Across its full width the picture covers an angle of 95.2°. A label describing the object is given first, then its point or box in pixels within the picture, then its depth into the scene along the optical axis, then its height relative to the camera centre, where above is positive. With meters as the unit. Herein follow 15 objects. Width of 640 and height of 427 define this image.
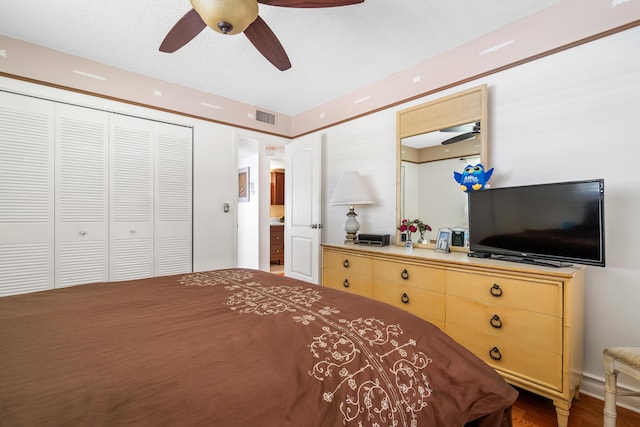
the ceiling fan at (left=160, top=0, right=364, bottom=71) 1.46 +1.10
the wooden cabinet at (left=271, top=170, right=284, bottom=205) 6.67 +0.62
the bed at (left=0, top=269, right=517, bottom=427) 0.62 -0.39
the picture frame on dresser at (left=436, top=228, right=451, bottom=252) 2.42 -0.22
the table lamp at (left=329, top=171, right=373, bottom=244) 3.02 +0.18
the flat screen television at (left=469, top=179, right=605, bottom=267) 1.64 -0.06
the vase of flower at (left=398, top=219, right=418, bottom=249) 2.64 -0.15
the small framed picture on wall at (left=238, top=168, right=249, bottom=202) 5.25 +0.53
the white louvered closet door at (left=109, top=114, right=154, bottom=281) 2.88 +0.15
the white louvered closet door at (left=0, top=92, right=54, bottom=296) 2.41 +0.15
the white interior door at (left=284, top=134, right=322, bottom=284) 3.62 +0.08
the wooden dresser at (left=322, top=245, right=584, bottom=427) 1.57 -0.60
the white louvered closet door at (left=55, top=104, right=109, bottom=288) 2.63 +0.15
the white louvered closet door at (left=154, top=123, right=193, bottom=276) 3.14 +0.15
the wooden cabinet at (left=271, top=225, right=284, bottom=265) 6.33 -0.68
